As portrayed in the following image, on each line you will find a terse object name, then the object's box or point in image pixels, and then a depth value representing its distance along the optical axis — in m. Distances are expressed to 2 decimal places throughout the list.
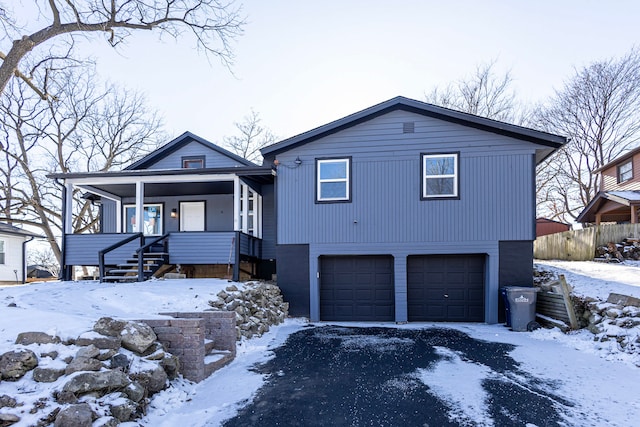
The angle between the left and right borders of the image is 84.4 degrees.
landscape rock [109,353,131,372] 3.47
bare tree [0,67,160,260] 19.66
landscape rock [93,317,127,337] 3.78
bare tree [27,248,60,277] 33.31
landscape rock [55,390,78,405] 2.94
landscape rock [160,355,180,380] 4.04
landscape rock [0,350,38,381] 3.00
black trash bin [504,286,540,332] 7.72
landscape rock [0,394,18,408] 2.76
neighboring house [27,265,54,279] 24.36
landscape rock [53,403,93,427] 2.72
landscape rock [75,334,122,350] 3.54
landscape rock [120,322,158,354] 3.83
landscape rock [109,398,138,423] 3.06
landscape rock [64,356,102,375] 3.18
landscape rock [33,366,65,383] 3.06
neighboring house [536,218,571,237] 22.67
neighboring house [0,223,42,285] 17.56
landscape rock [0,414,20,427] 2.64
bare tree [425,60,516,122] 21.16
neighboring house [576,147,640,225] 15.70
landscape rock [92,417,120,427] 2.85
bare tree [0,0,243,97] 10.09
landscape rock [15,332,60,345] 3.34
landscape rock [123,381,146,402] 3.31
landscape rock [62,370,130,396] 3.03
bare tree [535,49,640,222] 20.23
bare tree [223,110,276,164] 26.09
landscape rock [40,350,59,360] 3.27
